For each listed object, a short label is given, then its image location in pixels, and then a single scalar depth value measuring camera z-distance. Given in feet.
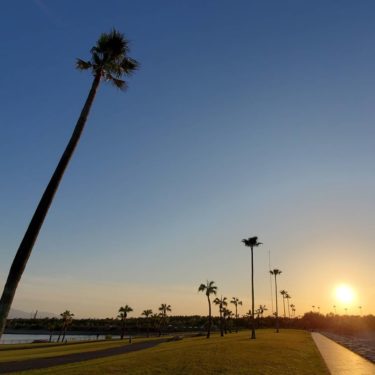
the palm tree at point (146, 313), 428.15
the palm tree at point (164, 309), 429.38
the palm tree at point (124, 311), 367.25
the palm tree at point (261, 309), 568.08
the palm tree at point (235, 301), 451.12
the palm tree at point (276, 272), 375.04
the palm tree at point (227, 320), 377.38
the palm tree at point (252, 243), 251.27
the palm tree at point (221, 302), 347.44
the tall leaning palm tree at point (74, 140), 37.29
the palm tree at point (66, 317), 371.99
